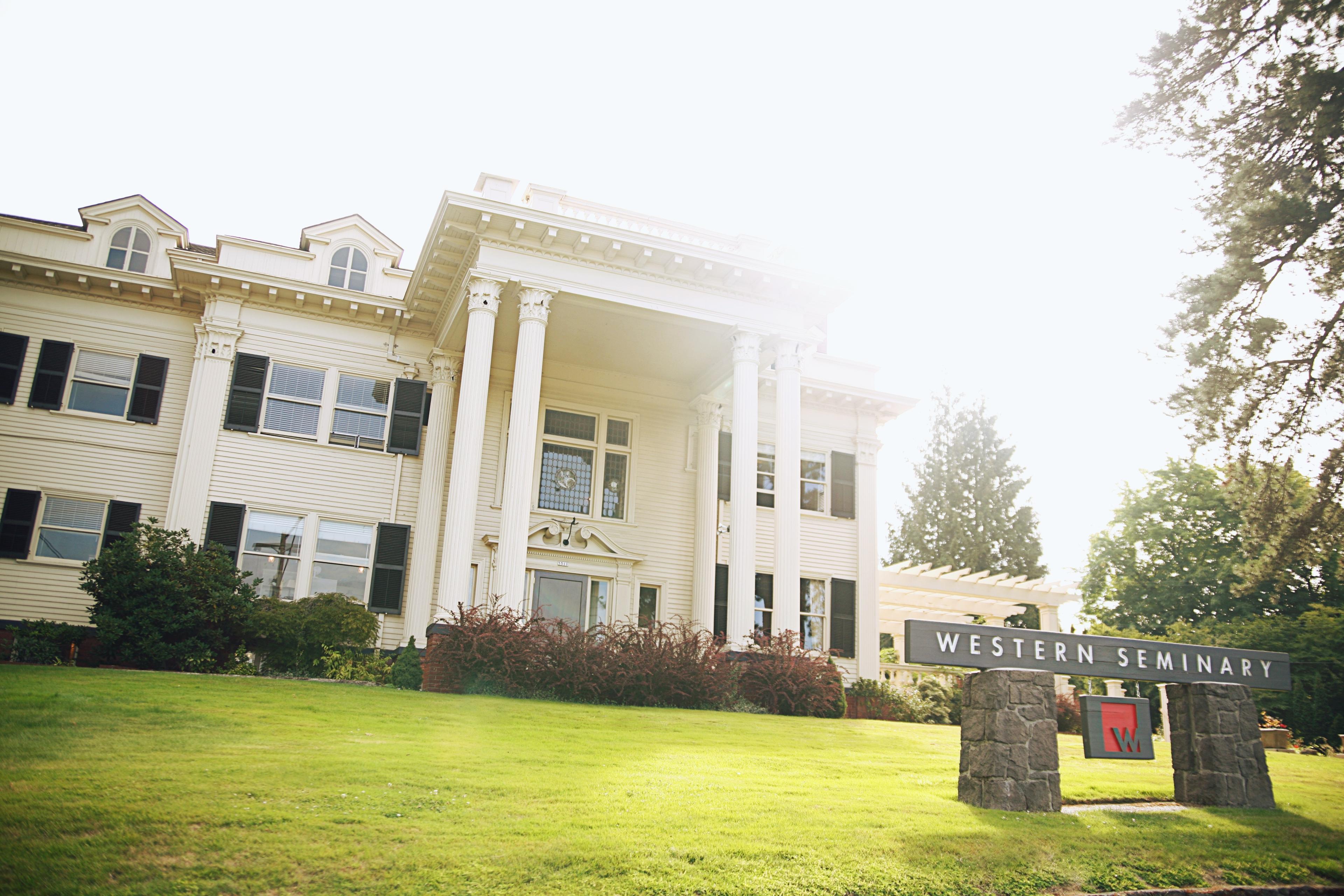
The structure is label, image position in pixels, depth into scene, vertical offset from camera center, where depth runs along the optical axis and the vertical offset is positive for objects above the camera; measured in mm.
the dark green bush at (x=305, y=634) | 15383 +334
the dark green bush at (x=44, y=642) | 14000 -31
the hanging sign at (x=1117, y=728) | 8766 -320
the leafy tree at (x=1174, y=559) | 33688 +5431
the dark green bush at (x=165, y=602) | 13734 +681
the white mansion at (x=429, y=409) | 16172 +4864
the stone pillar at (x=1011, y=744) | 7664 -466
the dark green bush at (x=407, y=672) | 14008 -205
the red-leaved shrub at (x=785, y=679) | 15328 -26
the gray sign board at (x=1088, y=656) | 7934 +365
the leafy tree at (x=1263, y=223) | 10750 +5757
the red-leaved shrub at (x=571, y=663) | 13578 +62
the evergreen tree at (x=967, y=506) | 41438 +8433
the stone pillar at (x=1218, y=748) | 9133 -480
